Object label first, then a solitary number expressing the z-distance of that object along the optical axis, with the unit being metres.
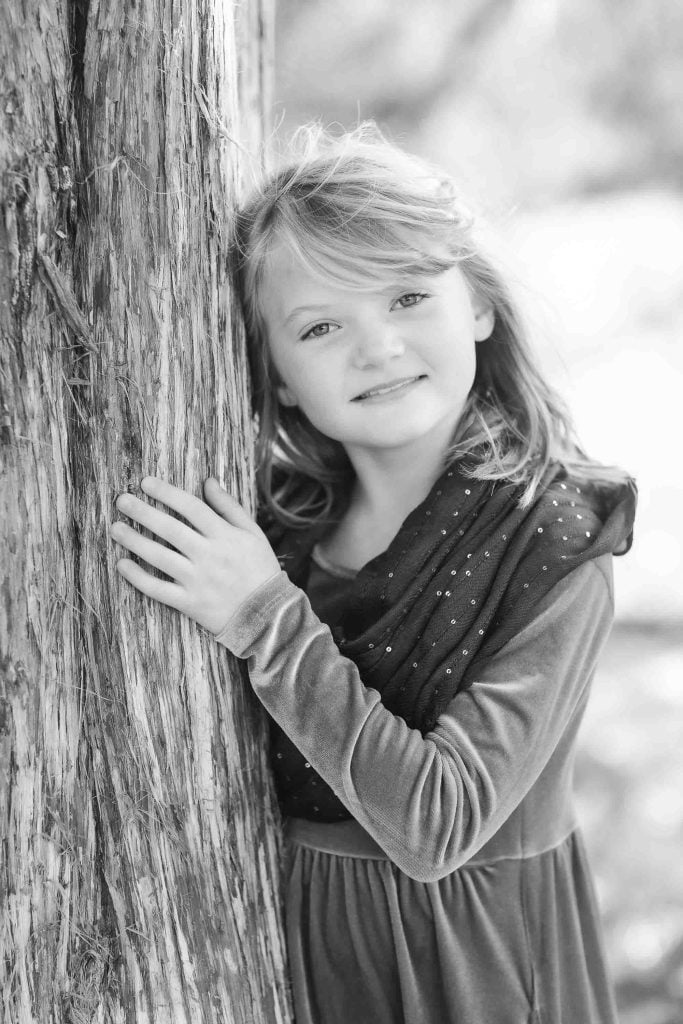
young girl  1.55
